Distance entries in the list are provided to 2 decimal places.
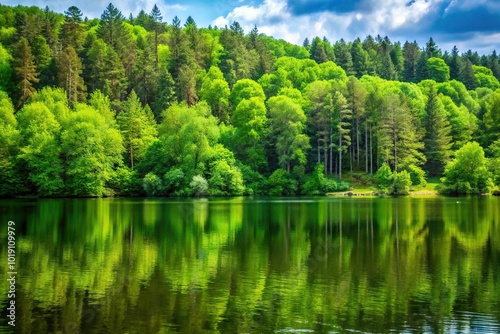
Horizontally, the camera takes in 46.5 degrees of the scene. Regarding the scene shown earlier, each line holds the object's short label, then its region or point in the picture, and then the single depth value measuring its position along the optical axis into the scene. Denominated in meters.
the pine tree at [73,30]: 113.88
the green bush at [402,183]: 88.25
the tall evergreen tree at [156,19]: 143.02
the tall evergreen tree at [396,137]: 94.31
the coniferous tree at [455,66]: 162.25
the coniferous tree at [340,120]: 95.25
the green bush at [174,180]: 86.81
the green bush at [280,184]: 91.88
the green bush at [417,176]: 91.75
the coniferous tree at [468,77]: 154.75
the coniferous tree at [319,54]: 158.00
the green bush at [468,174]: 85.38
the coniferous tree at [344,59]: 150.62
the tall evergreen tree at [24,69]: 97.46
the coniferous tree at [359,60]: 153.62
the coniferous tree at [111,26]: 118.31
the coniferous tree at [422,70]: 159.75
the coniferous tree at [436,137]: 99.06
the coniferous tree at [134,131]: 93.69
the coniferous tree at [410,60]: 169.00
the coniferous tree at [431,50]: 178.48
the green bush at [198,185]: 85.69
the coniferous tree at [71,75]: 99.38
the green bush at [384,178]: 89.25
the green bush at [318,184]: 90.38
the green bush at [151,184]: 86.56
